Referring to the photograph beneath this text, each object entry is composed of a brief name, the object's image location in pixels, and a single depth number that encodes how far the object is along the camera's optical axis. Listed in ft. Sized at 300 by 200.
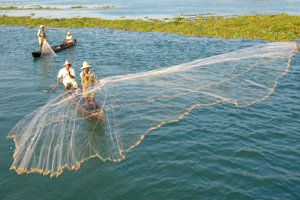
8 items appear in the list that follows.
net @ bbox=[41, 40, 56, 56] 58.75
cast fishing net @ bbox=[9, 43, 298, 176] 22.56
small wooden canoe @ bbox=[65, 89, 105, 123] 26.53
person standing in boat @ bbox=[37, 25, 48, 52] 57.88
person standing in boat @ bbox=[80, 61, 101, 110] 27.43
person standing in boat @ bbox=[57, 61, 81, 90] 33.83
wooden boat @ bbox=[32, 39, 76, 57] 64.90
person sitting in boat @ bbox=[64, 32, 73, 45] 69.62
